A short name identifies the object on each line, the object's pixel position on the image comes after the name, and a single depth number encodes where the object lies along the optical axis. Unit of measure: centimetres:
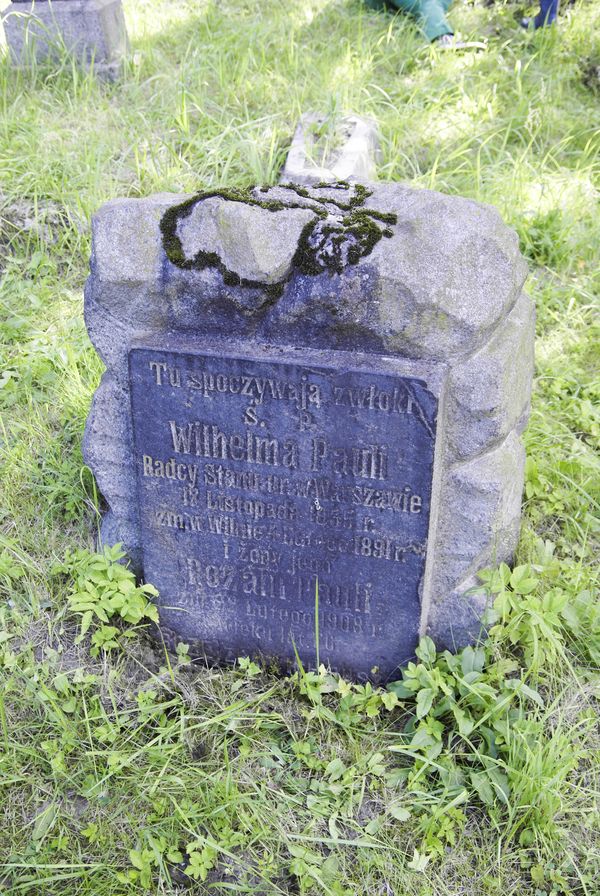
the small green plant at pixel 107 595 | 229
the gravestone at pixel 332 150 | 383
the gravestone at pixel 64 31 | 452
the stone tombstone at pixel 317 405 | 194
